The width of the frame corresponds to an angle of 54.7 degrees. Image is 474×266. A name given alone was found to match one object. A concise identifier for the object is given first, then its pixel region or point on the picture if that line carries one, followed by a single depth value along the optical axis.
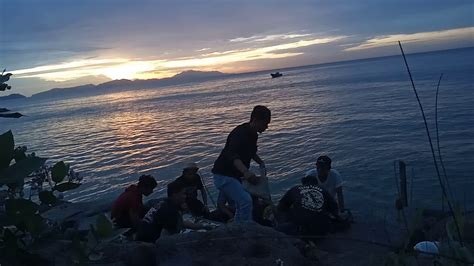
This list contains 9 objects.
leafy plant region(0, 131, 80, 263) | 1.28
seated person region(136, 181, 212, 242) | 7.24
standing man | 7.05
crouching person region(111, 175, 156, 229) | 8.28
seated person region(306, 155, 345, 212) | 10.14
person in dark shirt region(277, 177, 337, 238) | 7.93
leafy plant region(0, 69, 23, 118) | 1.50
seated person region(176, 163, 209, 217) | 10.04
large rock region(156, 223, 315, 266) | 6.36
